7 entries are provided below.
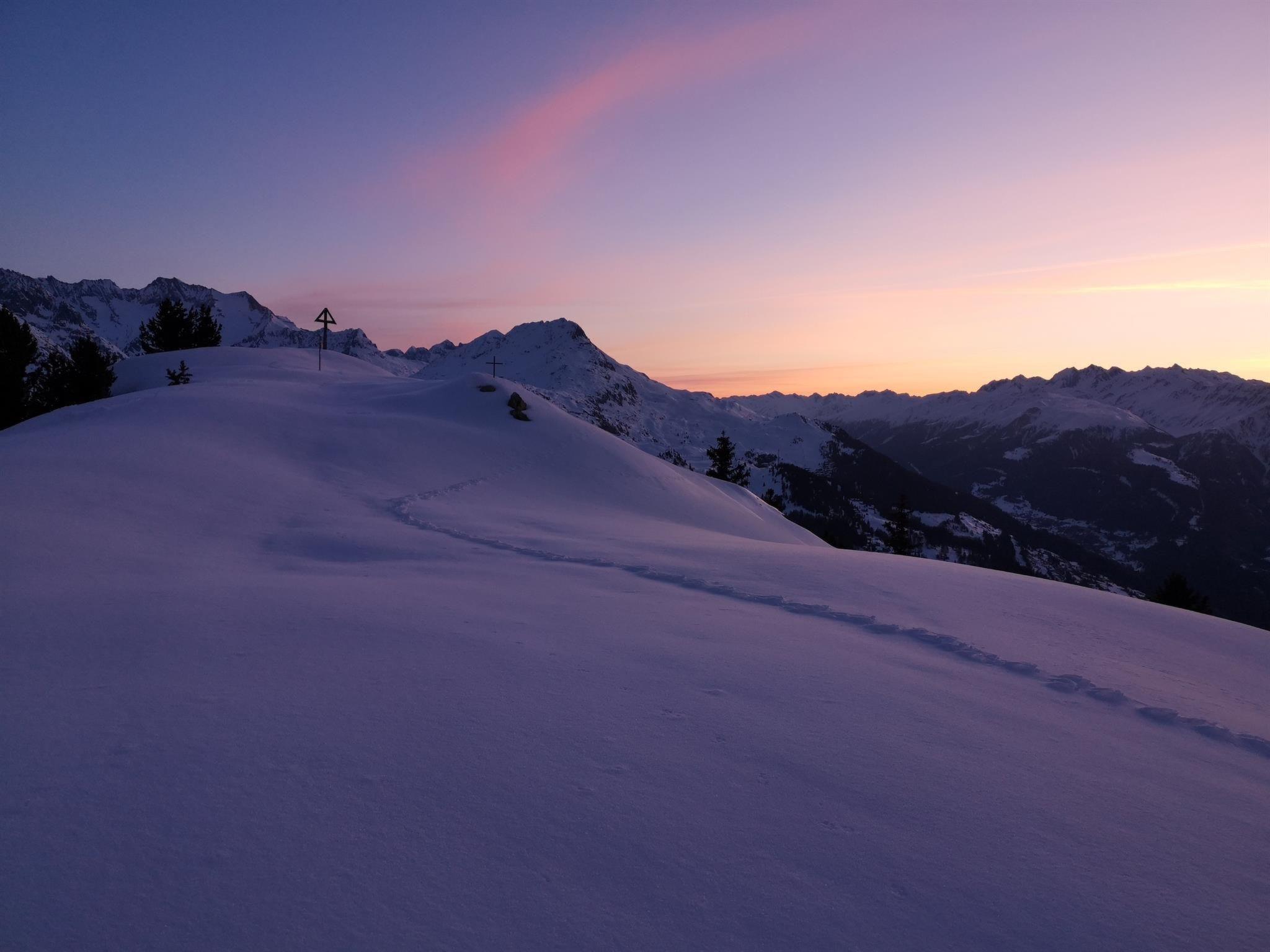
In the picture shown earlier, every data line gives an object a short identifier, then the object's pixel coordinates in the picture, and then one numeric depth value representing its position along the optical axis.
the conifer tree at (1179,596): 49.50
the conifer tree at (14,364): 39.31
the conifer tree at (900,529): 78.94
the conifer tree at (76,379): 41.41
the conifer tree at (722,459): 76.00
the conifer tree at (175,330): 64.31
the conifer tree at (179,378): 44.41
